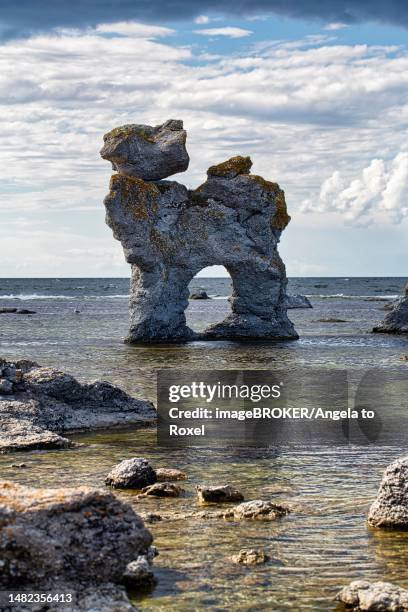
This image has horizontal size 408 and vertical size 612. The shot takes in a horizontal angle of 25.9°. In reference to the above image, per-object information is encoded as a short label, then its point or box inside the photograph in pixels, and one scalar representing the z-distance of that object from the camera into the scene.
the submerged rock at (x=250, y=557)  10.15
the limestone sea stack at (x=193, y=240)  45.12
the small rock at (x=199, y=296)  122.08
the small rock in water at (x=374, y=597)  8.58
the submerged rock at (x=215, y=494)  12.92
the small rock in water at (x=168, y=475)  14.46
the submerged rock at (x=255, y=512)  11.97
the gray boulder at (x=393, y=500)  11.52
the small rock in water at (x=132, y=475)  13.80
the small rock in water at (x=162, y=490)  13.24
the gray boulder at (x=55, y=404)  18.07
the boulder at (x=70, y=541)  7.96
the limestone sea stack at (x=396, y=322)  54.72
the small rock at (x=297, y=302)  94.81
